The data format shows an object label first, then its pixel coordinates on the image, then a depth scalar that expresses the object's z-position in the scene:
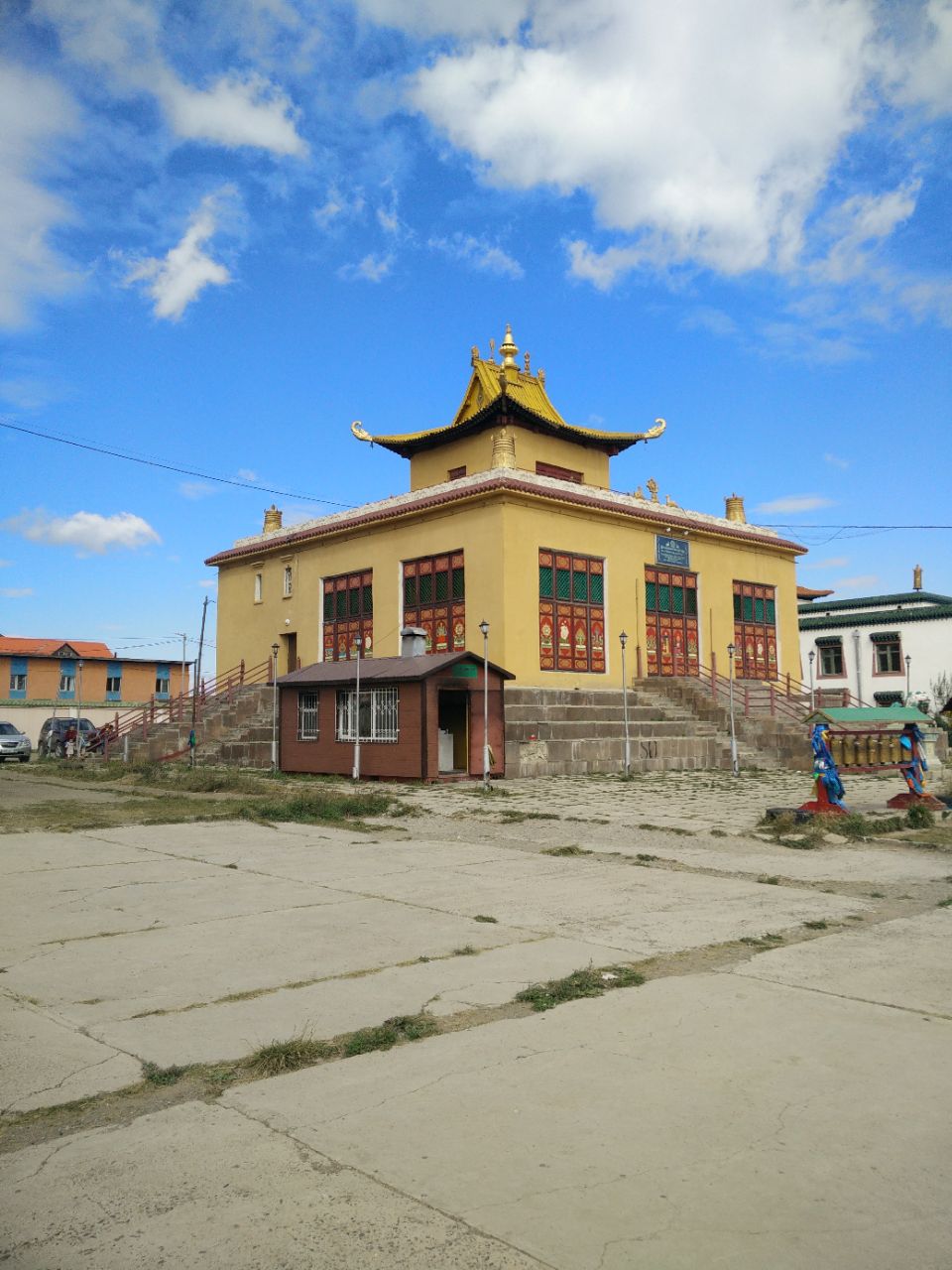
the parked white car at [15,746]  37.94
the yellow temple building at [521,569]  31.42
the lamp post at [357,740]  24.27
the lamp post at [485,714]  21.71
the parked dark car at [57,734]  39.49
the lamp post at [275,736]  26.96
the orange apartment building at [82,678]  63.44
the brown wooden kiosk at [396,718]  23.27
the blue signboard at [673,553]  35.88
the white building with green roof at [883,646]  48.09
